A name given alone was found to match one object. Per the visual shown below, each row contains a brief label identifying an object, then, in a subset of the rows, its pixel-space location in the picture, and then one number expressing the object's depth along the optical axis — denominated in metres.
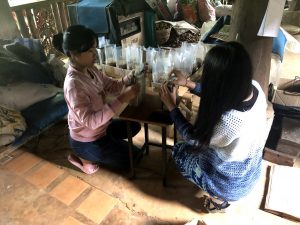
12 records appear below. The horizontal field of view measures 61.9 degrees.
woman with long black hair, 1.06
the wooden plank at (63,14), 3.66
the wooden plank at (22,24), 3.19
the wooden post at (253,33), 1.46
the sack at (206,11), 3.80
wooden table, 1.49
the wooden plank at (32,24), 3.30
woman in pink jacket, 1.41
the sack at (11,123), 2.02
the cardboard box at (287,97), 2.05
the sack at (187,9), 3.81
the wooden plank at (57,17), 3.58
